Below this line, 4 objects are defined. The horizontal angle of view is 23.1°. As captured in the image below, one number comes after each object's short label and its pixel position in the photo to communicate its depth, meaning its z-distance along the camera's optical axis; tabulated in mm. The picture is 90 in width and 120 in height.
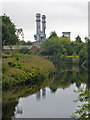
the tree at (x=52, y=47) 81462
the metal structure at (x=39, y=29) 117688
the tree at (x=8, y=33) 41762
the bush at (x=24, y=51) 75800
